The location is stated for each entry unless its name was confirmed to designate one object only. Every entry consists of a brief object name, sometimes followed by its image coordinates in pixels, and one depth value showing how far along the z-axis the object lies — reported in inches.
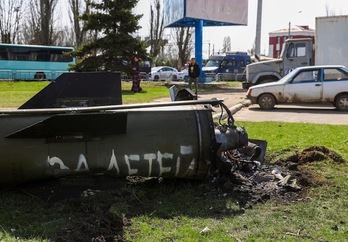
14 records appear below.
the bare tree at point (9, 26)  1803.6
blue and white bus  1256.5
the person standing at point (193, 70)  721.0
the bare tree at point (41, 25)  1720.0
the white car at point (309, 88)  537.0
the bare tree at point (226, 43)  3656.7
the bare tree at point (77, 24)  1798.4
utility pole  922.7
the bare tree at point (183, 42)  2166.8
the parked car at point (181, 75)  1533.5
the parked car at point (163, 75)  1541.6
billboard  930.7
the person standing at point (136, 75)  829.8
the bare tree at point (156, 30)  2269.9
